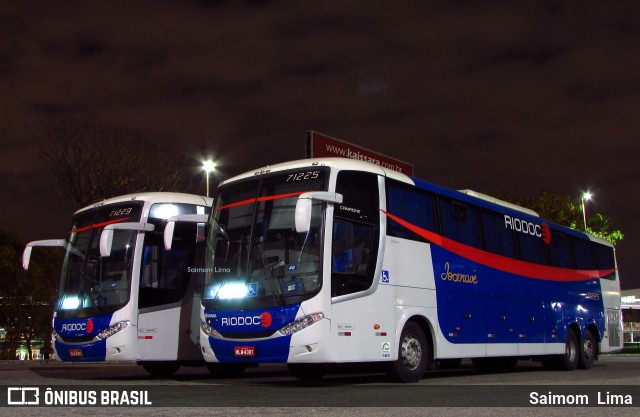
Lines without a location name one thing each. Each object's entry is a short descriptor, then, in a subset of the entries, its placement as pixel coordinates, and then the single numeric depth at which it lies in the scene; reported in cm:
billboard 2128
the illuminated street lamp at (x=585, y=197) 5016
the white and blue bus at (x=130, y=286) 1471
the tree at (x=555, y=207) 5056
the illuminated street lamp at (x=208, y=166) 3067
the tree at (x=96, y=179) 3167
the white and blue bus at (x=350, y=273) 1210
